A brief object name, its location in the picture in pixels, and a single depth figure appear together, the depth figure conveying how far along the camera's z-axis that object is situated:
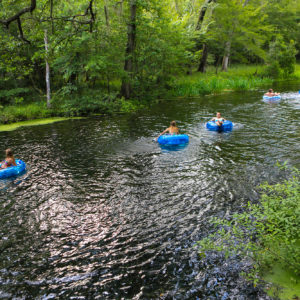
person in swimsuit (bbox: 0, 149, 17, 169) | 8.97
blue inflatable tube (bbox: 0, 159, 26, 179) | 8.74
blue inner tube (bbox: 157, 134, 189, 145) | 11.59
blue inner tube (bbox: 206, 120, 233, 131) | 13.38
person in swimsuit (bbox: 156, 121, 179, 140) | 12.07
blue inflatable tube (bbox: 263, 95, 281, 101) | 21.32
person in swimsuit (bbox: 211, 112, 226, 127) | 13.27
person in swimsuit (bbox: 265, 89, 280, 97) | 21.59
